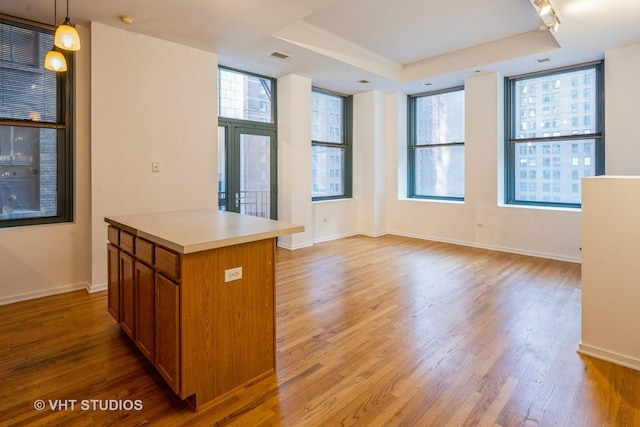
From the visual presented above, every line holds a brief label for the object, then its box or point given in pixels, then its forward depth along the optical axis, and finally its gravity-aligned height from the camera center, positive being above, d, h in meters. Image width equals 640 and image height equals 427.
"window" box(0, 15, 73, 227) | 3.44 +0.79
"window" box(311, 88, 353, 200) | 6.59 +1.24
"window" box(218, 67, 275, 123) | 5.22 +1.73
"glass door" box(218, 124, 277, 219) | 5.30 +0.62
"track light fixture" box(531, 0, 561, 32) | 3.30 +1.87
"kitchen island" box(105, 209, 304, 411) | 1.81 -0.49
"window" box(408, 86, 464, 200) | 6.46 +1.21
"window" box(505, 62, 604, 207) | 5.06 +1.07
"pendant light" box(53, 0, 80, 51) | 2.35 +1.13
